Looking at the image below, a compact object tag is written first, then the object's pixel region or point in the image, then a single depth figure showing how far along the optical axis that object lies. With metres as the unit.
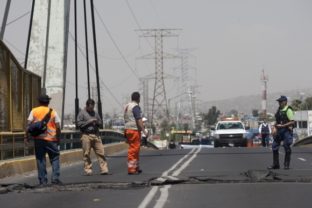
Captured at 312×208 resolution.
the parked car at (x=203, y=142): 74.99
